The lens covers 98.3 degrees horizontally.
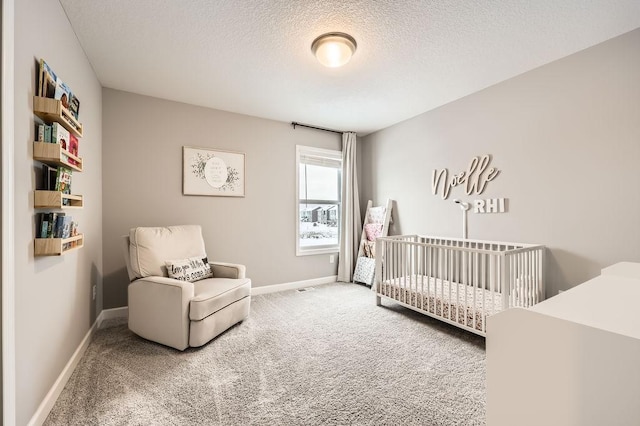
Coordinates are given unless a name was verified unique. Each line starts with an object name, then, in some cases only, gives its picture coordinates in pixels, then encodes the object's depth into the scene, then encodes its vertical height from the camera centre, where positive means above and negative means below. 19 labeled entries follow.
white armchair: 2.09 -0.66
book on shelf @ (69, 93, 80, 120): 1.72 +0.68
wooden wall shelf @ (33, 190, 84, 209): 1.38 +0.07
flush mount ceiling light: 1.93 +1.18
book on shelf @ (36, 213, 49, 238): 1.40 -0.08
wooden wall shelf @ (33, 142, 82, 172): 1.38 +0.30
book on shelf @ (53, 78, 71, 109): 1.56 +0.70
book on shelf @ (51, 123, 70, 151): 1.45 +0.42
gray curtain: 4.14 +0.00
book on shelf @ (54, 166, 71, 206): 1.51 +0.18
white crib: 2.09 -0.61
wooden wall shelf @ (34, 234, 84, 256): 1.37 -0.18
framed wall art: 3.13 +0.48
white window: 3.90 +0.19
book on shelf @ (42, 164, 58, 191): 1.47 +0.19
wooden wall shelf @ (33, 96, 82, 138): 1.38 +0.53
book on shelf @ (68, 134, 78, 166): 1.66 +0.41
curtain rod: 3.79 +1.23
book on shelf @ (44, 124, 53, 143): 1.43 +0.42
